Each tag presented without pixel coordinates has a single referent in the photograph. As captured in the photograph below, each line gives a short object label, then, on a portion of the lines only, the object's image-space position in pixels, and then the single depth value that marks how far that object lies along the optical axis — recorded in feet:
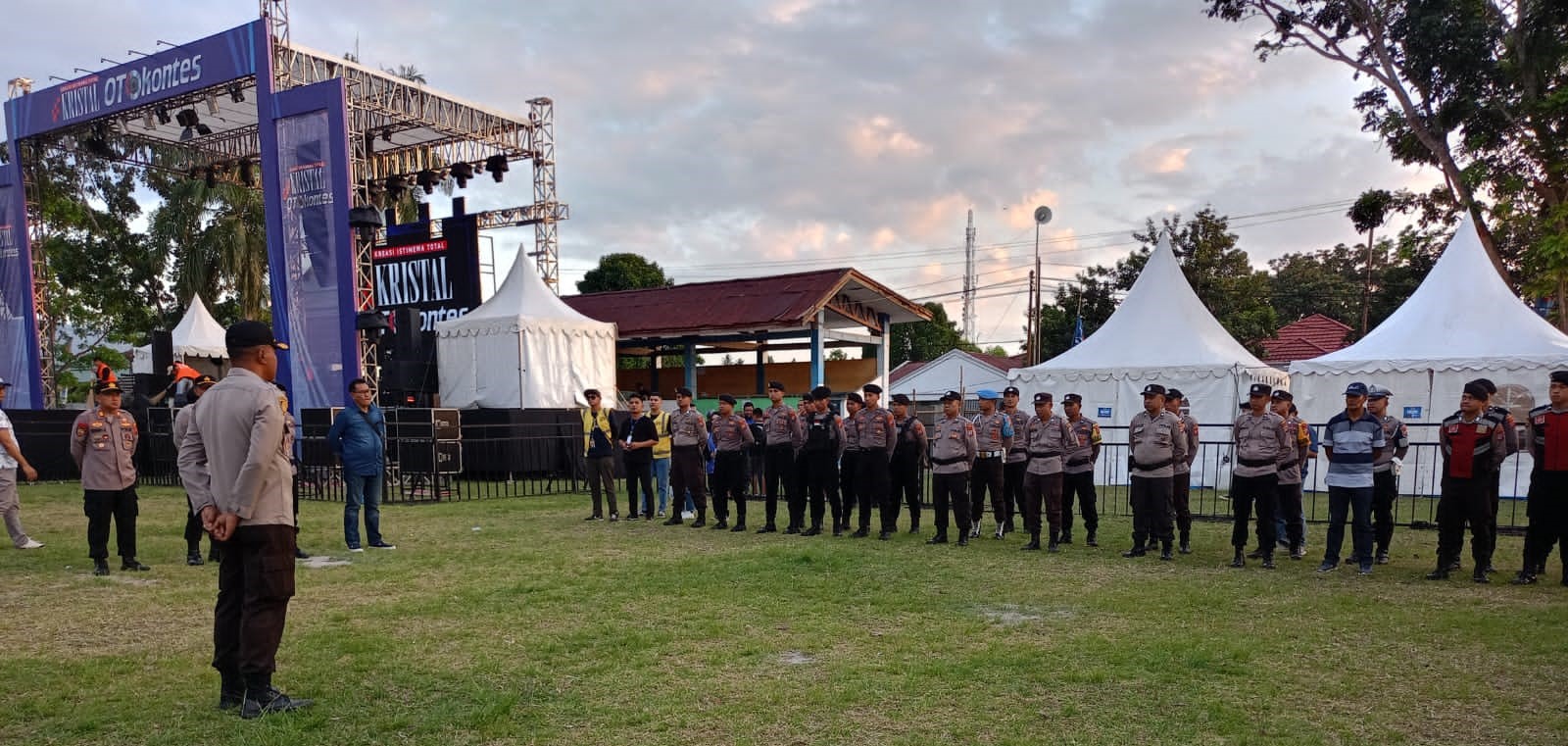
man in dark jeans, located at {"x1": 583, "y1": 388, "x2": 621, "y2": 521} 38.88
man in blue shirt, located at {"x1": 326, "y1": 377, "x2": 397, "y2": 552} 29.96
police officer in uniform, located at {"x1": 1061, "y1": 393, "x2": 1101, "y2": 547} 32.17
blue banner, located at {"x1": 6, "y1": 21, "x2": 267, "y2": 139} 61.36
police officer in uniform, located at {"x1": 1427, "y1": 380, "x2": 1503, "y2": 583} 25.21
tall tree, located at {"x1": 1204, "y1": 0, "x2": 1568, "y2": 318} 56.65
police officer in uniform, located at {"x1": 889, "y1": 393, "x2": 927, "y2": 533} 35.22
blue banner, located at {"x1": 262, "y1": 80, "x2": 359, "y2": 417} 58.49
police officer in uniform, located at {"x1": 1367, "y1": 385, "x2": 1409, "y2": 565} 27.09
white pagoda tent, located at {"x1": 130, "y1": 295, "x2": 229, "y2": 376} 79.20
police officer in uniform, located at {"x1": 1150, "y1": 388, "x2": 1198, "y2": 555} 30.45
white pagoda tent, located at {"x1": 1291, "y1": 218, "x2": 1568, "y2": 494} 44.88
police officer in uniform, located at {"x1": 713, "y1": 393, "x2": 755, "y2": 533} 36.52
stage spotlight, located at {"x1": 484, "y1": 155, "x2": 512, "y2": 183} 82.94
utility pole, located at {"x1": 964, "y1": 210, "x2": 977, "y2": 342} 181.37
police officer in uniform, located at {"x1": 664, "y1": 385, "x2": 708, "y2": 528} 37.29
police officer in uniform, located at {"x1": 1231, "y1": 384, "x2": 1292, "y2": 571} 27.58
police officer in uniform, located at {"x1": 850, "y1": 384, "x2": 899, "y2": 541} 33.50
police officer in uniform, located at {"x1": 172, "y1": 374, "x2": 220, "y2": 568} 26.43
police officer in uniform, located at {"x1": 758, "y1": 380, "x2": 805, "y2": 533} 35.99
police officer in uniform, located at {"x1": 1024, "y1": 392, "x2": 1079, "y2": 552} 30.96
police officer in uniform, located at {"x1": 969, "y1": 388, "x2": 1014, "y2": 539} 34.01
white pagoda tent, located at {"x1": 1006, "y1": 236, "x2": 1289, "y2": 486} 52.37
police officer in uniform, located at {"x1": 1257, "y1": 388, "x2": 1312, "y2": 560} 28.37
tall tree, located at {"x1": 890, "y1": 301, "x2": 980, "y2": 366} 185.98
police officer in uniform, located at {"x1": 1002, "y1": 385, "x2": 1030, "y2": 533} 35.65
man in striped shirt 26.09
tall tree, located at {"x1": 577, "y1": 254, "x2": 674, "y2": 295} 128.67
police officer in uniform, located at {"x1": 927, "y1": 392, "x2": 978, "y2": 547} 32.19
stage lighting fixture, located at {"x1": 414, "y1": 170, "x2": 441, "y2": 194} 84.53
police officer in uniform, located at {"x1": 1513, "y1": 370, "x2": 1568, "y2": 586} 24.07
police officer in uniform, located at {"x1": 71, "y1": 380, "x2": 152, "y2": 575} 26.40
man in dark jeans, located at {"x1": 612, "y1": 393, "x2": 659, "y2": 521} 37.99
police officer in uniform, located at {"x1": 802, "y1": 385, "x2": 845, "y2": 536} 34.83
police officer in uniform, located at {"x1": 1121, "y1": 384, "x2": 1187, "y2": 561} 28.84
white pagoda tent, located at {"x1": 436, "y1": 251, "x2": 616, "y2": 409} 60.90
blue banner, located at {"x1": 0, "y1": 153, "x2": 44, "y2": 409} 75.92
